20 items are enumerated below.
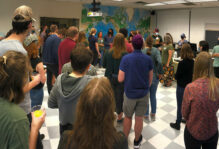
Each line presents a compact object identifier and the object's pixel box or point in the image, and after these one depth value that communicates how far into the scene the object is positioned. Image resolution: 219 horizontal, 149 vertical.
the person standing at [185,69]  2.59
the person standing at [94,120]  0.79
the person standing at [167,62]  4.65
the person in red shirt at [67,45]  2.96
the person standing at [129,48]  3.13
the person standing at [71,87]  1.36
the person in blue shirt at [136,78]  2.12
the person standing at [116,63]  2.66
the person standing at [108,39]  6.35
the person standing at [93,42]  6.13
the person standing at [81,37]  3.60
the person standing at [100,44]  7.47
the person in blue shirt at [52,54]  3.34
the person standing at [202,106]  1.53
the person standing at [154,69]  2.94
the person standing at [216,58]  4.41
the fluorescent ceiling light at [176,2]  7.27
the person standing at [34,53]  1.91
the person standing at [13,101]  0.83
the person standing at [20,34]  1.48
